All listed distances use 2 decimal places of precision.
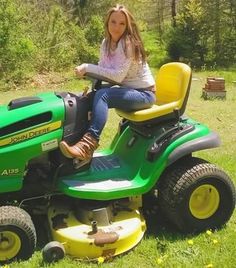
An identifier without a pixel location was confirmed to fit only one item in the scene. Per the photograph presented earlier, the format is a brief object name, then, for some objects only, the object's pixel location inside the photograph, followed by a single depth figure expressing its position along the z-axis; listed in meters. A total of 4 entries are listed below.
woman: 3.76
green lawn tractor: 3.52
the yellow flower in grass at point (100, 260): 3.42
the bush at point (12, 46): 14.66
